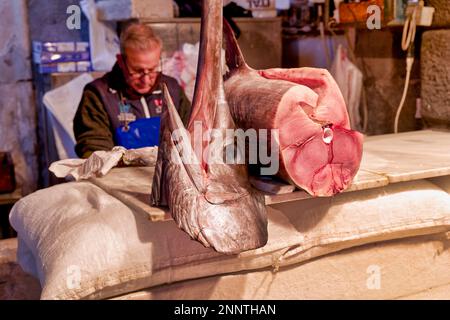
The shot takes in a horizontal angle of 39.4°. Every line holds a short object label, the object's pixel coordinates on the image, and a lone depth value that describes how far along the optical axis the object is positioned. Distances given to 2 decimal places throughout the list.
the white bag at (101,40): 5.39
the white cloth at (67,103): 5.33
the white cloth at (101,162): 2.76
